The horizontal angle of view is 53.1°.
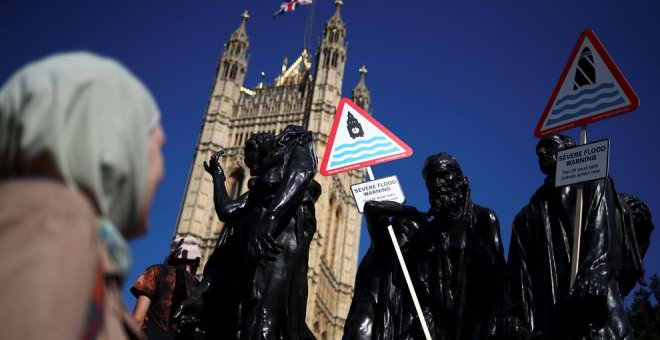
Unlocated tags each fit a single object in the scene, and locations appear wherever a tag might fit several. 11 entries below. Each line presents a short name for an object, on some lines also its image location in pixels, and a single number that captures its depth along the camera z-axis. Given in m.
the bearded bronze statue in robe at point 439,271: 3.58
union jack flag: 39.03
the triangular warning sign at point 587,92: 3.58
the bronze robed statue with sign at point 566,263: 2.91
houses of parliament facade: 41.84
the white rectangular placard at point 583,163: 3.18
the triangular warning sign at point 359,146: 4.87
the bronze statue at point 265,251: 3.36
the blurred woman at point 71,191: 0.78
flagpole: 52.62
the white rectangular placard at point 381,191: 4.33
